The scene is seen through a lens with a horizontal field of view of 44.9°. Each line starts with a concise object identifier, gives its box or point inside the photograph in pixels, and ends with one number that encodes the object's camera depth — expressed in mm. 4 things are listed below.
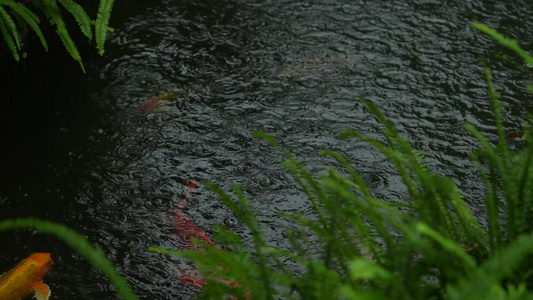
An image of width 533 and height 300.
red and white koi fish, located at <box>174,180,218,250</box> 3093
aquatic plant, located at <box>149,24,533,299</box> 1424
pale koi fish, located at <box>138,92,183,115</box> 3923
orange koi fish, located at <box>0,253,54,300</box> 2736
